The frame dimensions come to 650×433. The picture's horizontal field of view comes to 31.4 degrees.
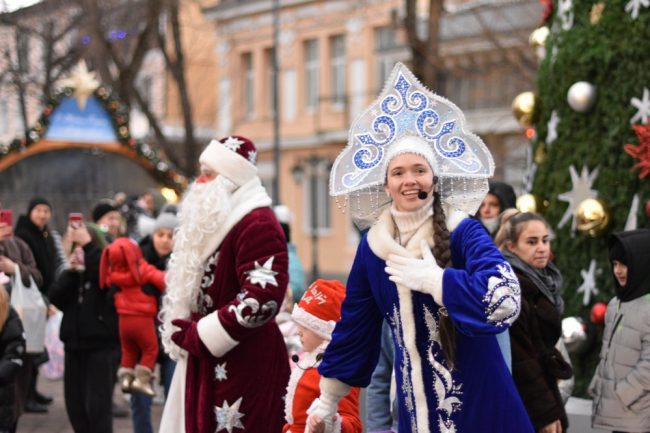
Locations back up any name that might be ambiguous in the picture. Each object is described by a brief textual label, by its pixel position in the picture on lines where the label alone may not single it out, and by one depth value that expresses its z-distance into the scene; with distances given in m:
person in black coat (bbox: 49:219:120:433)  7.65
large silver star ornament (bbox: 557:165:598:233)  7.68
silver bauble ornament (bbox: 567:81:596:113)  7.61
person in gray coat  5.87
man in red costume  5.43
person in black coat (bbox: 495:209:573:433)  5.34
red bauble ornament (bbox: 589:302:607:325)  7.28
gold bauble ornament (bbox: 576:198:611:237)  7.39
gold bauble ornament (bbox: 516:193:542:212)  8.05
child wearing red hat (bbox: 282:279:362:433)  5.11
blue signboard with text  15.83
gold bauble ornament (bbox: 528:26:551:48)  8.52
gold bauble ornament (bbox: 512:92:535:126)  8.37
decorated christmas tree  7.28
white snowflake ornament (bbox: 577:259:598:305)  7.64
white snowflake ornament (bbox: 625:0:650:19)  7.23
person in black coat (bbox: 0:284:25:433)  6.95
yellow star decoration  15.95
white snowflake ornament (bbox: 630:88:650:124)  7.21
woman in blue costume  3.94
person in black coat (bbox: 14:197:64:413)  10.24
